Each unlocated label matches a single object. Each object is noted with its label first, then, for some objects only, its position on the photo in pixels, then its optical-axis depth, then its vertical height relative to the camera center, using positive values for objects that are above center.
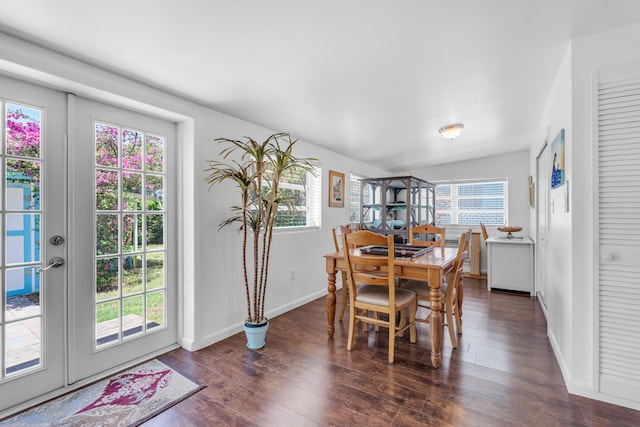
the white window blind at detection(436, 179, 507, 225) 5.52 +0.18
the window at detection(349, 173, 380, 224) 4.71 +0.22
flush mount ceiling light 3.41 +0.95
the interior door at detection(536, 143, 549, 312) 3.17 -0.10
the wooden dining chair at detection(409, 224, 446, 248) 3.29 -0.22
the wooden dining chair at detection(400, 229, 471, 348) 2.47 -0.72
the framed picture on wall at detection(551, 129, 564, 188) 2.20 +0.41
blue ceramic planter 2.50 -1.04
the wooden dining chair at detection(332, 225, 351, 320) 3.07 -0.83
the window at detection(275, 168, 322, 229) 3.56 +0.17
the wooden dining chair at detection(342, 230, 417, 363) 2.31 -0.70
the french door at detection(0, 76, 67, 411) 1.70 -0.17
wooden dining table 2.24 -0.51
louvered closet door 1.74 -0.13
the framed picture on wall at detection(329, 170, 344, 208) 4.29 +0.34
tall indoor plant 2.43 +0.12
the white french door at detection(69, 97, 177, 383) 2.00 -0.20
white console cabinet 4.20 -0.77
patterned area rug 1.66 -1.17
